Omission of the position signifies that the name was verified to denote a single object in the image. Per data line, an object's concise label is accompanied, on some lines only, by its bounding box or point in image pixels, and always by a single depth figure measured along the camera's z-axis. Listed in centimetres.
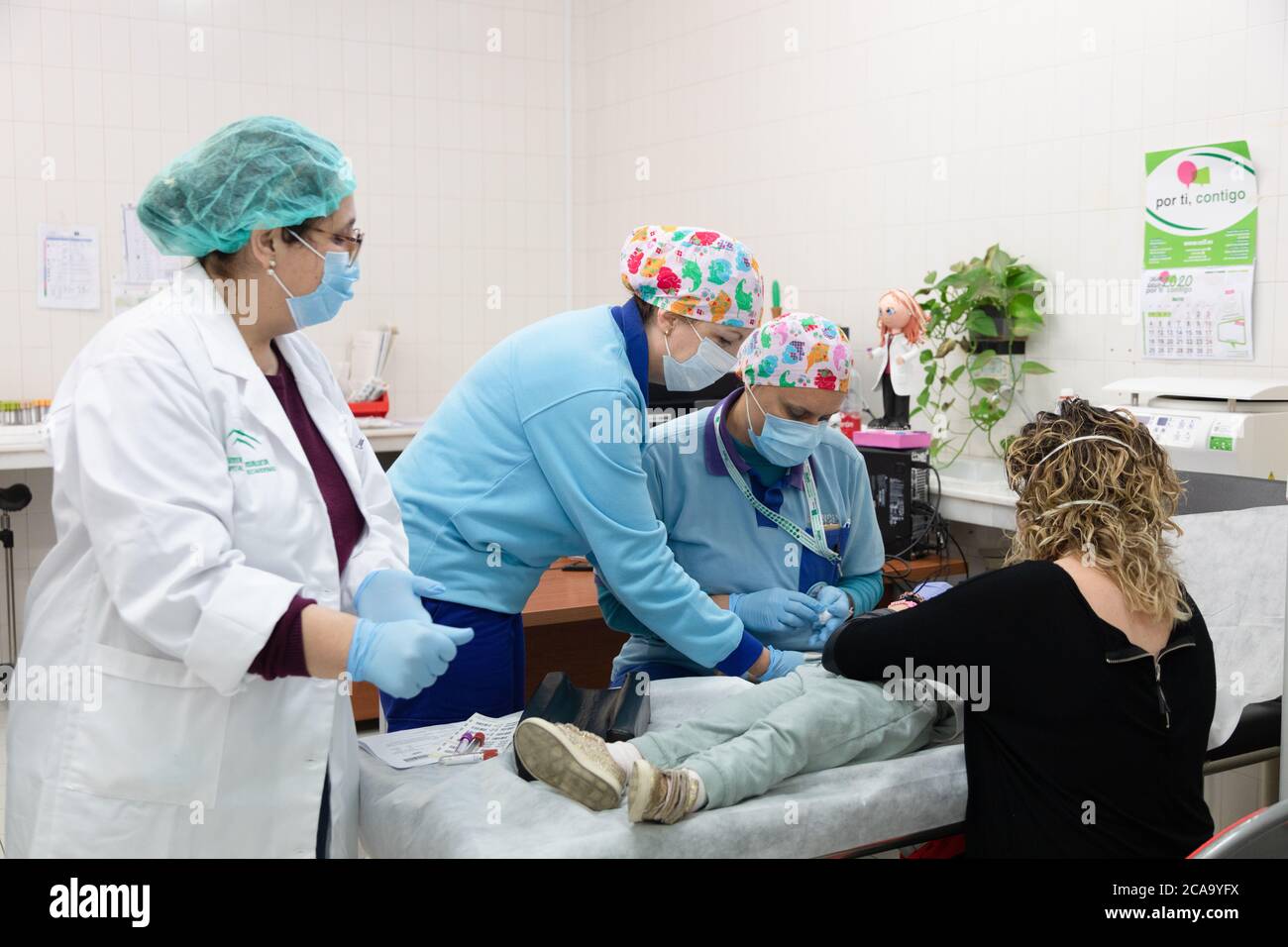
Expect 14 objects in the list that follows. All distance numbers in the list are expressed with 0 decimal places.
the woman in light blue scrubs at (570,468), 210
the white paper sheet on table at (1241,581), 252
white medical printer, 292
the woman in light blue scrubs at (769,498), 241
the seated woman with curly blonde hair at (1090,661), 171
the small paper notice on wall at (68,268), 486
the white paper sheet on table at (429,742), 192
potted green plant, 388
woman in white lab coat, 141
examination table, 164
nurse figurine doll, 409
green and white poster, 333
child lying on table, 170
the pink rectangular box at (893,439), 383
